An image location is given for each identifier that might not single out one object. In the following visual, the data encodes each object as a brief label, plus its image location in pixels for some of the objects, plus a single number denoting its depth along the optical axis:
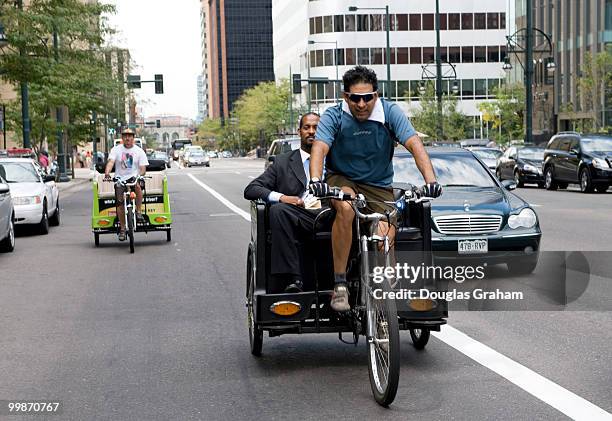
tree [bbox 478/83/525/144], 75.94
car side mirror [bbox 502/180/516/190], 13.36
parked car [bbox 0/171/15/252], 16.52
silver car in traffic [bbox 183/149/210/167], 92.94
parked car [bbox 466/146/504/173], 44.97
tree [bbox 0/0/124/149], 31.08
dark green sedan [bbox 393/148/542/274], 12.20
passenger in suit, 7.13
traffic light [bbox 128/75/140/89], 57.98
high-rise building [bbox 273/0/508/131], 113.00
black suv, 32.31
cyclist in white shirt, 16.80
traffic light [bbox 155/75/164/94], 58.16
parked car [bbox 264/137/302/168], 27.32
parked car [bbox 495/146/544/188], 38.50
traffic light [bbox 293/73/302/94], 58.92
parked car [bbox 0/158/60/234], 20.59
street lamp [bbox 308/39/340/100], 112.12
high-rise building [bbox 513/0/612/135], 66.50
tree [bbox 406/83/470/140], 66.00
